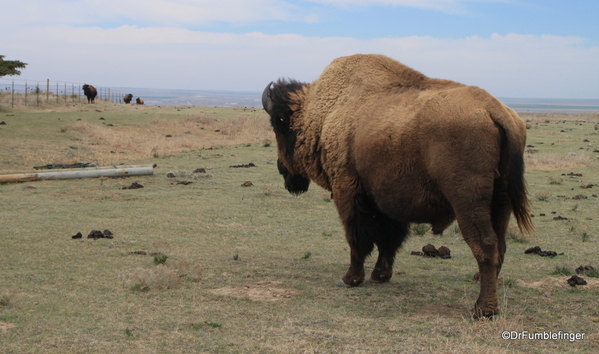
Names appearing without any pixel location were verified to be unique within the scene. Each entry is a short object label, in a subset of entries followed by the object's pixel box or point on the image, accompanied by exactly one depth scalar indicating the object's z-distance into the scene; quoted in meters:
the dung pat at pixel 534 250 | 8.94
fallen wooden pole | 15.02
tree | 34.22
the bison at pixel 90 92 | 48.55
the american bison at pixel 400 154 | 5.57
